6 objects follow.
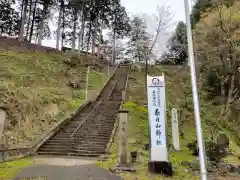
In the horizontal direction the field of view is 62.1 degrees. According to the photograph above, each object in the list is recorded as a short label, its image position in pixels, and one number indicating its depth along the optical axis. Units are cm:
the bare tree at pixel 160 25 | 2102
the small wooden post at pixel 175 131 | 928
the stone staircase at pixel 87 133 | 866
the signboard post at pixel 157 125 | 621
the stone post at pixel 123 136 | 662
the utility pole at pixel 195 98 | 318
